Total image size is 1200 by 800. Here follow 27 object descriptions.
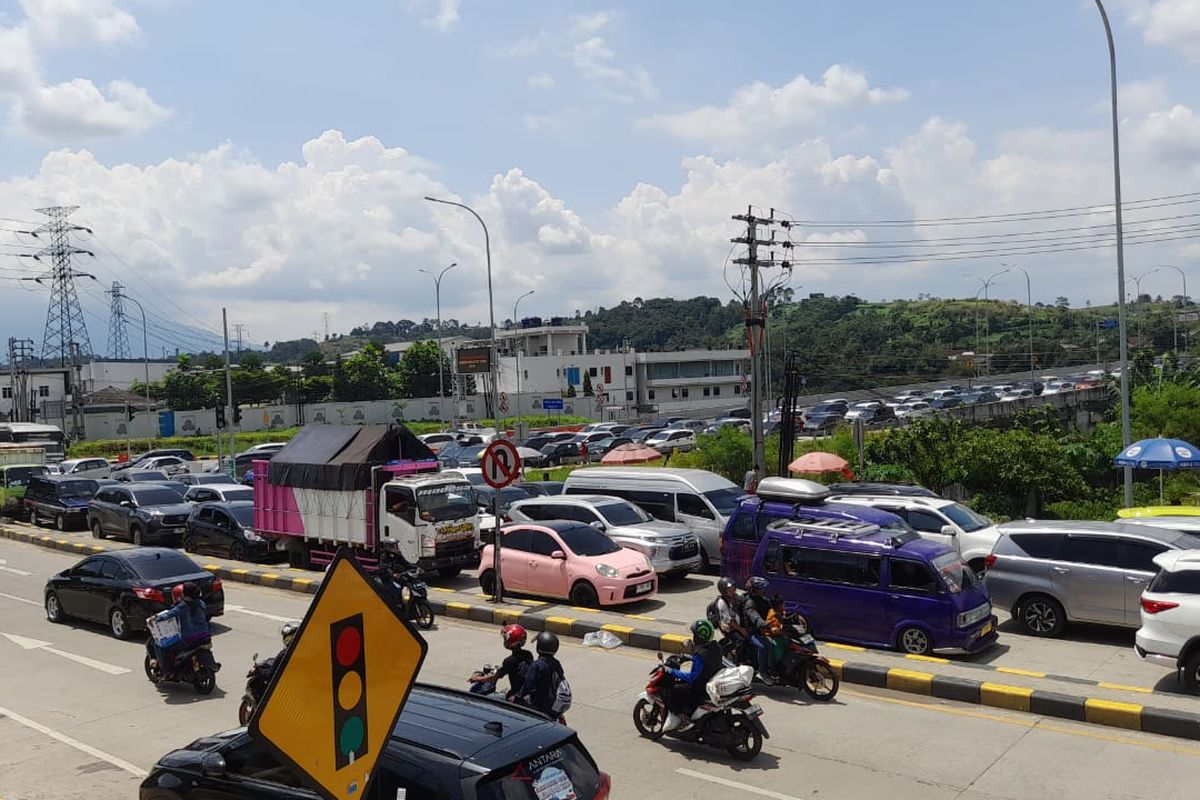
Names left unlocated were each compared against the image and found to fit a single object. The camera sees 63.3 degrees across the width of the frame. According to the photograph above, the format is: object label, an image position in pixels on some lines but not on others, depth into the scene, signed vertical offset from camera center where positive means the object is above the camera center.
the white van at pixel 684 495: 20.41 -2.66
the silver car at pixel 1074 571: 13.73 -3.02
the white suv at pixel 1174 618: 11.17 -3.02
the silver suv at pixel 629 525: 18.52 -2.99
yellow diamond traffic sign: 3.18 -1.03
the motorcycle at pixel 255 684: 9.61 -2.96
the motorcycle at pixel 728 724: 9.27 -3.37
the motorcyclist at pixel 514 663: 9.09 -2.69
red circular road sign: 15.82 -1.38
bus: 53.94 -2.27
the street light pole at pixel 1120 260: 21.30 +2.26
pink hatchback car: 16.47 -3.30
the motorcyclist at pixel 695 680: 9.49 -3.01
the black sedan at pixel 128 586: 15.09 -3.11
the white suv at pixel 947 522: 17.75 -2.97
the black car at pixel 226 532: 22.61 -3.44
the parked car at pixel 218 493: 27.24 -3.00
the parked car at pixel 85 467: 42.88 -3.38
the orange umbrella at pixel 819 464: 25.92 -2.54
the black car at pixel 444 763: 5.30 -2.17
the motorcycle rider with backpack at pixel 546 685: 8.80 -2.80
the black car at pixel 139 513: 25.11 -3.24
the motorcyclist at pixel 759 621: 11.15 -2.87
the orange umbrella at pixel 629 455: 29.66 -2.46
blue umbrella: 20.70 -2.08
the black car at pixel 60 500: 29.11 -3.27
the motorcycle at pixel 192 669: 11.95 -3.46
